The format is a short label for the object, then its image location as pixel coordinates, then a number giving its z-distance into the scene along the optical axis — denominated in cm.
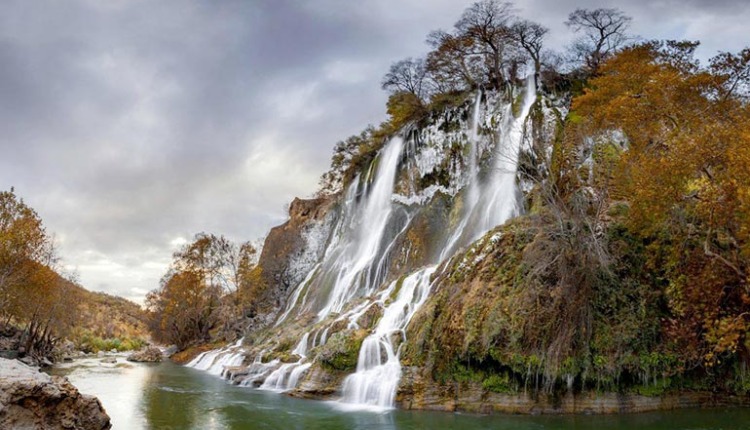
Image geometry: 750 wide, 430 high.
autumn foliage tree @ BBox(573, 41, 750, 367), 1336
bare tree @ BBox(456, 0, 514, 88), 3912
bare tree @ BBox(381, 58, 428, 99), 4600
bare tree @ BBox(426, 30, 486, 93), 4019
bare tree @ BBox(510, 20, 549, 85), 3919
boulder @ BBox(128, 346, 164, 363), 4110
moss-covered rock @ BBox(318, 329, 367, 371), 1786
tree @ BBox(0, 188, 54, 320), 2728
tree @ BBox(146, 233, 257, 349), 4612
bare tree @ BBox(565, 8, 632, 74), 3862
